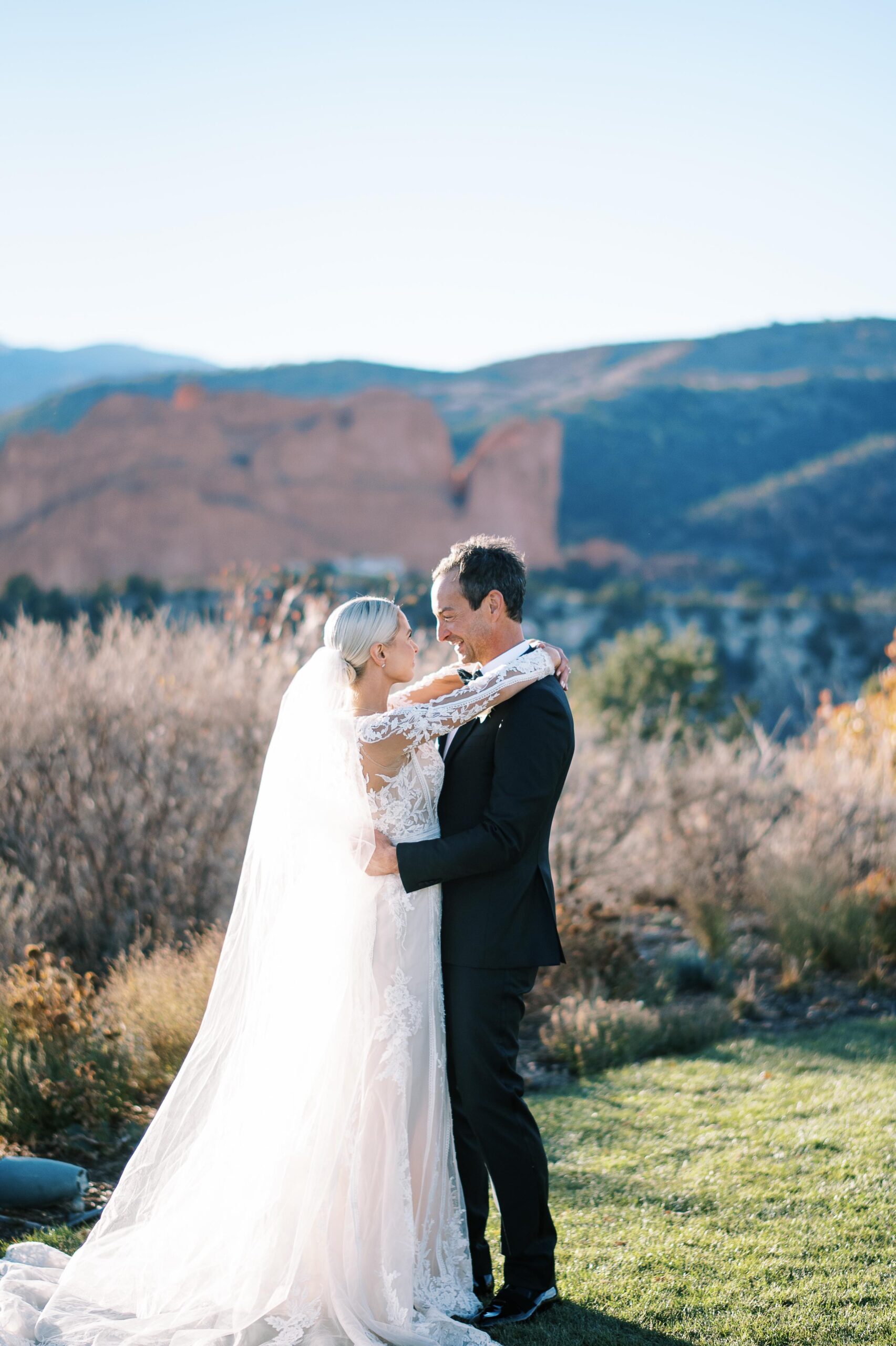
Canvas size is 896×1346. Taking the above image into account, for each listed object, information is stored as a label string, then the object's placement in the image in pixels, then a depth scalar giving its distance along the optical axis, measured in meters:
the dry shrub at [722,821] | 9.38
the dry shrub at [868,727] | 10.47
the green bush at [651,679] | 18.56
